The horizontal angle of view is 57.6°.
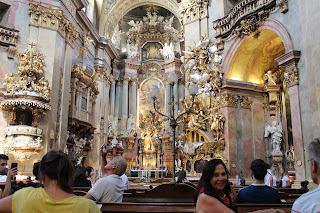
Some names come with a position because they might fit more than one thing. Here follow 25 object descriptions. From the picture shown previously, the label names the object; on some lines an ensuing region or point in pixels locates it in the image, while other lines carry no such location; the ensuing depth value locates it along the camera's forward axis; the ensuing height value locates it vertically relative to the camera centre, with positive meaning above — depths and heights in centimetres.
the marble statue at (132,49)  2553 +972
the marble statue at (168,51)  2491 +924
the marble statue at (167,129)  2318 +252
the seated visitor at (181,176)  644 -34
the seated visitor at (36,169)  365 -11
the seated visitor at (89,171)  549 -21
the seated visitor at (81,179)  520 -33
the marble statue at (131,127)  2341 +270
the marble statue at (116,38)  2394 +1004
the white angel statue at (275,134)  1254 +118
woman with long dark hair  223 -23
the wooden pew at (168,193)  470 -53
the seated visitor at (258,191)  322 -33
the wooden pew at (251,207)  293 -45
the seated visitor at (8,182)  256 -21
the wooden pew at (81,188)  472 -45
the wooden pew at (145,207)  304 -49
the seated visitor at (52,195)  174 -21
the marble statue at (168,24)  2566 +1189
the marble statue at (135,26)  2578 +1181
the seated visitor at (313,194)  170 -19
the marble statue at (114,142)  2056 +127
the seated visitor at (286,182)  817 -58
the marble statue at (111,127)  2252 +260
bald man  335 -29
